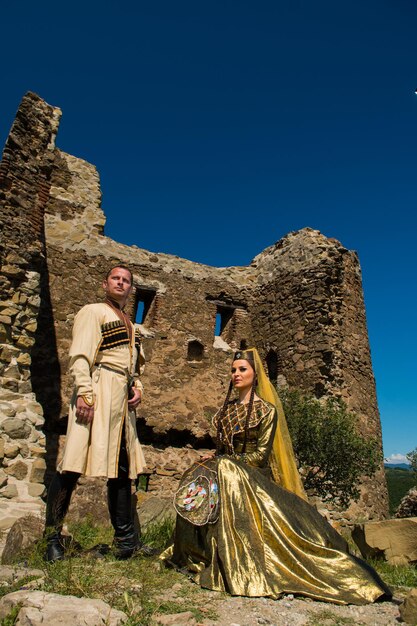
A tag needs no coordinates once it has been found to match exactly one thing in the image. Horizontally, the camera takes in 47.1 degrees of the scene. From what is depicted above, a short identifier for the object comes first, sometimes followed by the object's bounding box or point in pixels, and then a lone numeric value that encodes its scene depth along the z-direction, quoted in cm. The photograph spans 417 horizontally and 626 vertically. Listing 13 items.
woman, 300
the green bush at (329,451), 823
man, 343
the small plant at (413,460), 1018
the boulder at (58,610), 212
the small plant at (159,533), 464
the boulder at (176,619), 238
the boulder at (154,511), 562
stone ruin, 917
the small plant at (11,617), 216
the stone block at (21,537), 334
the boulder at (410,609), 265
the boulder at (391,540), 491
